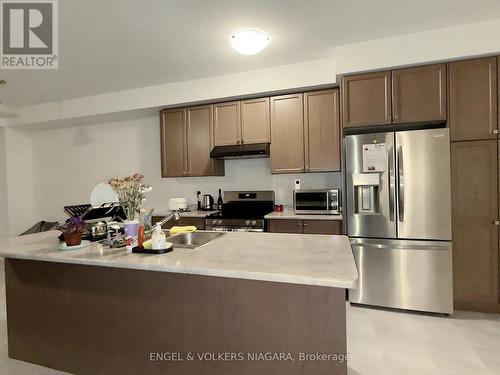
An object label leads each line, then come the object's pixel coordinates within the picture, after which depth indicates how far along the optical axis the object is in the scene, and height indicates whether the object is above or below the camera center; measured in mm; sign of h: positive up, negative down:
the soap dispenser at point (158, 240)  1674 -294
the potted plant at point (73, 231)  1849 -255
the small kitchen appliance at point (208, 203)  4172 -205
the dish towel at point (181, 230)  2201 -313
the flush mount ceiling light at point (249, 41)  2438 +1274
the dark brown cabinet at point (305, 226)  3070 -431
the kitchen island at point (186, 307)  1400 -675
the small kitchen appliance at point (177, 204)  4074 -214
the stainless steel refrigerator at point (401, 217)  2619 -305
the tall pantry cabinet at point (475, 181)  2586 +29
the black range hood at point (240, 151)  3502 +462
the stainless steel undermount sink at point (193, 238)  2114 -366
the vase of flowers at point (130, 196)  1918 -41
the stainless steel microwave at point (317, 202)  3318 -175
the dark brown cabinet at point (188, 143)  3834 +642
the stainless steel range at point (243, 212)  3359 -312
